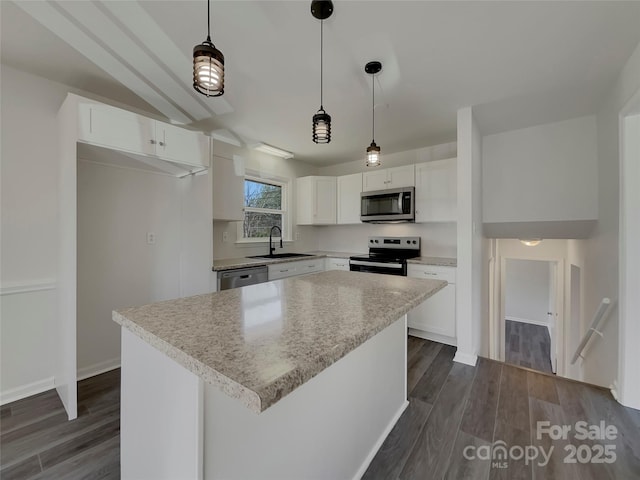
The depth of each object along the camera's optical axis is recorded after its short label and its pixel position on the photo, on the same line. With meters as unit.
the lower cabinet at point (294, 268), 3.26
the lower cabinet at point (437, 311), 2.99
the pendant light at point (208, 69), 1.02
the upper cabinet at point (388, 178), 3.58
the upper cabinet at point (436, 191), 3.25
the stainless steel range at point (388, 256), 3.31
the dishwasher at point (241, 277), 2.76
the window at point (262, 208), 3.84
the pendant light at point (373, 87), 1.94
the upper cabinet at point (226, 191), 3.02
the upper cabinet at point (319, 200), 4.29
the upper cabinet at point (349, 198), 4.09
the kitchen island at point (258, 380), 0.65
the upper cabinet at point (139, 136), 1.90
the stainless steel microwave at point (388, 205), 3.48
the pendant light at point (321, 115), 1.42
